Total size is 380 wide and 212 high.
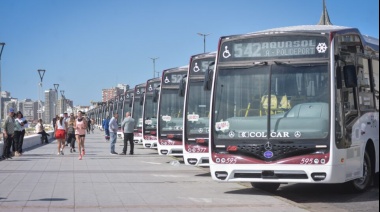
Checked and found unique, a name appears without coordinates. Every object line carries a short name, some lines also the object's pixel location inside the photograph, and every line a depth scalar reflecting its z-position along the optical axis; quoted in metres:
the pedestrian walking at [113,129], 28.25
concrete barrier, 34.03
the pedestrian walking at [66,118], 29.20
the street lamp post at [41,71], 52.24
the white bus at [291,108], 11.66
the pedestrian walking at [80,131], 24.59
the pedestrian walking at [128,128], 26.98
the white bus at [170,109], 21.53
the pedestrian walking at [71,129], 30.97
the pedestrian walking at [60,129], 26.25
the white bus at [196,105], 17.08
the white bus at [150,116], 27.11
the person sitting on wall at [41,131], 40.31
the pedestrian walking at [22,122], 24.59
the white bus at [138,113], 32.73
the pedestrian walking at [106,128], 46.50
